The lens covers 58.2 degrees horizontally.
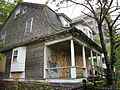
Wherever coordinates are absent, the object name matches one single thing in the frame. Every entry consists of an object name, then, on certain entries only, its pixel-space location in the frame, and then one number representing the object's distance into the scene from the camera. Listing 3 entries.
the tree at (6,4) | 12.93
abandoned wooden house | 8.48
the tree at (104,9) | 6.49
